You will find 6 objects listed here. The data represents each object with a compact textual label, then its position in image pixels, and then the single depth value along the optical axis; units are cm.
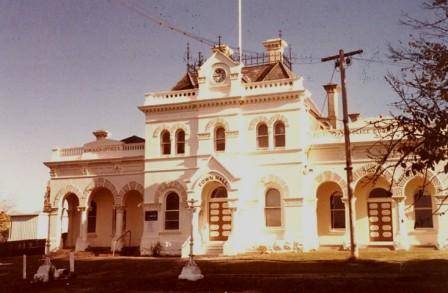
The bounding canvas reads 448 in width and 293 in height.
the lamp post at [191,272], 1870
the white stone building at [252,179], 2962
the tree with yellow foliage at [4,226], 5131
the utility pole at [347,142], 2388
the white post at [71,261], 2153
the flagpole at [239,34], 3378
